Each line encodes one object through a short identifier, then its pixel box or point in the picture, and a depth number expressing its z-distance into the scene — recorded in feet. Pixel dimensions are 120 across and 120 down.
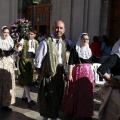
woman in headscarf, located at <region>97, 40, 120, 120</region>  7.25
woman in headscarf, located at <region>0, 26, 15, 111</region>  11.87
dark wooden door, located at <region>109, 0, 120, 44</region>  24.17
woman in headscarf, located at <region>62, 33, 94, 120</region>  10.76
